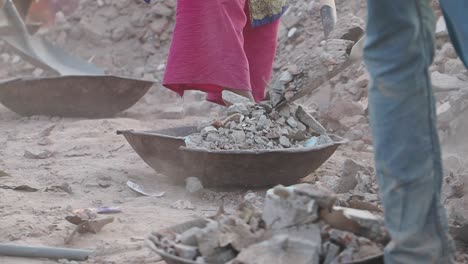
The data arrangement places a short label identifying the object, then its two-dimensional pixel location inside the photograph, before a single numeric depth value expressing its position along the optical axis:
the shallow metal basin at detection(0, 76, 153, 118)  12.23
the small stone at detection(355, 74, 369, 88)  12.04
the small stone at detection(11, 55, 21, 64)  17.84
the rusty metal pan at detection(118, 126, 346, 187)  7.36
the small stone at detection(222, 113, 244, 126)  8.07
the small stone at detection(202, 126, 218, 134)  7.93
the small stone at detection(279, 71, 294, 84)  8.13
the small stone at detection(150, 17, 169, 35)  17.36
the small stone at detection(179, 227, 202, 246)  4.66
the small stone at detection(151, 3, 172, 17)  17.41
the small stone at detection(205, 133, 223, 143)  7.81
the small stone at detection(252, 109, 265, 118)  8.13
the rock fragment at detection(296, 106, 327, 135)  8.36
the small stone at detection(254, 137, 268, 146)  7.81
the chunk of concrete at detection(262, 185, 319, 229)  4.43
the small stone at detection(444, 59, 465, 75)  10.73
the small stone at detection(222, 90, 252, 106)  8.47
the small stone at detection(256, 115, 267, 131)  8.01
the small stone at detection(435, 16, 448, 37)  11.61
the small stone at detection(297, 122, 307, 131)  8.31
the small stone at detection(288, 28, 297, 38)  14.95
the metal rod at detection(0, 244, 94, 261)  5.71
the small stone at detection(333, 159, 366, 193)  7.31
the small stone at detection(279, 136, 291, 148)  7.92
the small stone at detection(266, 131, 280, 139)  7.93
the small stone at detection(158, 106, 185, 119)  13.56
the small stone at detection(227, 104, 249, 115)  8.16
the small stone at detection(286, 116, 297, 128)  8.24
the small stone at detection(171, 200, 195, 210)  7.36
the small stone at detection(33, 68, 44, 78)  16.84
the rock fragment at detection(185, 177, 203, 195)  7.73
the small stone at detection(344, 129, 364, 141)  10.78
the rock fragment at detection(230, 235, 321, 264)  4.31
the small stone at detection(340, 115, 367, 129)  11.04
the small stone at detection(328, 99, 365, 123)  11.20
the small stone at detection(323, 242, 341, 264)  4.39
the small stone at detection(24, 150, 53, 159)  9.86
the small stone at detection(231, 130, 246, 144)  7.82
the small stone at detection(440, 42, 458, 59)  11.27
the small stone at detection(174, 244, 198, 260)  4.57
